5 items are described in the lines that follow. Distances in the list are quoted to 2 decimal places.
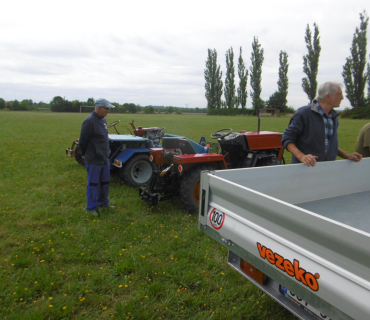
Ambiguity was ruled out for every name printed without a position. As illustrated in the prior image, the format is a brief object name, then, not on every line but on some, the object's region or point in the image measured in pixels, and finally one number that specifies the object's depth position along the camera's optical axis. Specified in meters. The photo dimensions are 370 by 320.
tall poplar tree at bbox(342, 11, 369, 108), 36.59
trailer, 1.12
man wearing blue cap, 3.94
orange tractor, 4.00
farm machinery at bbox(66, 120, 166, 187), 5.30
